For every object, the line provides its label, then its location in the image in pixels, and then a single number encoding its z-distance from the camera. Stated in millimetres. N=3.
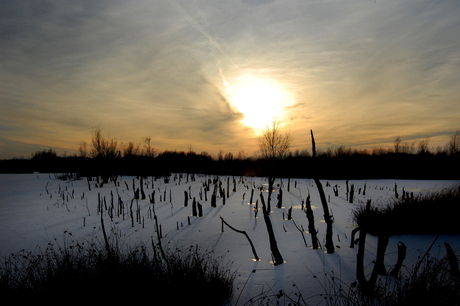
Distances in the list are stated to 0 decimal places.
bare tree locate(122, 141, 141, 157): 41031
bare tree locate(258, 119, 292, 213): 24609
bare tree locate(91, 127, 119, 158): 28562
